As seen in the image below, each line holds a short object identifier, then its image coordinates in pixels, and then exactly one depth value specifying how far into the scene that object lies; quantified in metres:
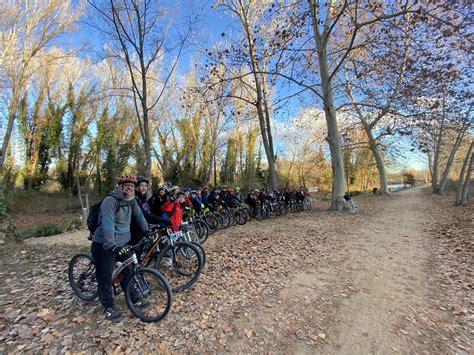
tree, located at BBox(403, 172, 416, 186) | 44.62
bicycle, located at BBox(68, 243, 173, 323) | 3.15
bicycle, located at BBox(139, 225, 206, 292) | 3.97
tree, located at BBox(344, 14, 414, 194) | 8.75
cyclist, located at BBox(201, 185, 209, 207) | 8.50
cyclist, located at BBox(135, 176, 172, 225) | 4.11
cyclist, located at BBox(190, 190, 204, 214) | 7.54
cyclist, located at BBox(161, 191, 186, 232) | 5.09
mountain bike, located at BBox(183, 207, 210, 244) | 6.49
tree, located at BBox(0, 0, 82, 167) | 15.66
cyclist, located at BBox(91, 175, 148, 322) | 2.99
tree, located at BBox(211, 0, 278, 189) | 13.02
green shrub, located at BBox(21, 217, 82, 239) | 10.85
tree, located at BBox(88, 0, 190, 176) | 9.22
